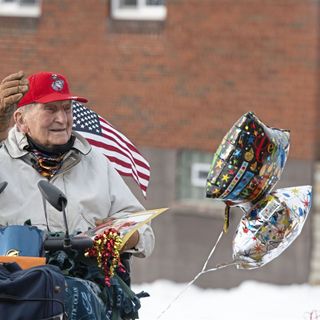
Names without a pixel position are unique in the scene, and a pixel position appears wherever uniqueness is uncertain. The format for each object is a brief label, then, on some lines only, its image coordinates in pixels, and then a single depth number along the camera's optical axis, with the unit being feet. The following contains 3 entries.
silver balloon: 38.45
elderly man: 36.19
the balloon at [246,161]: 37.45
